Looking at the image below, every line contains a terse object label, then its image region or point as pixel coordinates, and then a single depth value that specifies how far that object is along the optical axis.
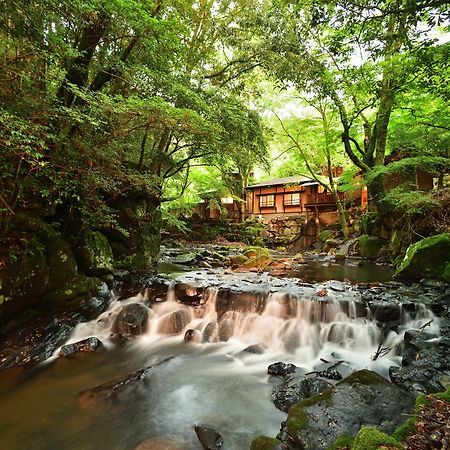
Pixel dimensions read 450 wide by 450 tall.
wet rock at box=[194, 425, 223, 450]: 3.16
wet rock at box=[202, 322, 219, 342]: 6.21
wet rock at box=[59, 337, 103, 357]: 5.27
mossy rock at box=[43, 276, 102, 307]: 5.92
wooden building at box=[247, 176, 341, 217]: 24.91
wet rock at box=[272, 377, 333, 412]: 3.82
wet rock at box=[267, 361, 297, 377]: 4.77
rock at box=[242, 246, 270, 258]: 13.41
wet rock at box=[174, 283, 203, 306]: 7.34
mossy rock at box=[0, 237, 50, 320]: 4.86
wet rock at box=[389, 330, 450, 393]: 3.75
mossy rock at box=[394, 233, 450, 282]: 7.77
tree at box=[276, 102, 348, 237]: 16.64
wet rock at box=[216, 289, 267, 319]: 6.85
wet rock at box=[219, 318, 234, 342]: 6.25
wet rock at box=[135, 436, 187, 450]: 3.07
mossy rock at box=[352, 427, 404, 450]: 1.82
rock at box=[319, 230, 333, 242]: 20.80
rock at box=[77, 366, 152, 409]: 3.94
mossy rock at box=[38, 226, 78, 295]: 5.81
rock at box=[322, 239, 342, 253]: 18.02
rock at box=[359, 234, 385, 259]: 13.00
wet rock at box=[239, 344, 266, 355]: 5.69
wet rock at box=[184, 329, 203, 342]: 6.20
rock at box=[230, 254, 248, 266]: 12.68
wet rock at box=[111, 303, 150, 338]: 6.34
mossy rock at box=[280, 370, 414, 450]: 2.71
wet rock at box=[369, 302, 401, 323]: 5.85
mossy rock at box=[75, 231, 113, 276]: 7.06
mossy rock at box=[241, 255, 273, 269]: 11.85
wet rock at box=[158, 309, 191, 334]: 6.54
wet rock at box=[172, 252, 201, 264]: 12.89
